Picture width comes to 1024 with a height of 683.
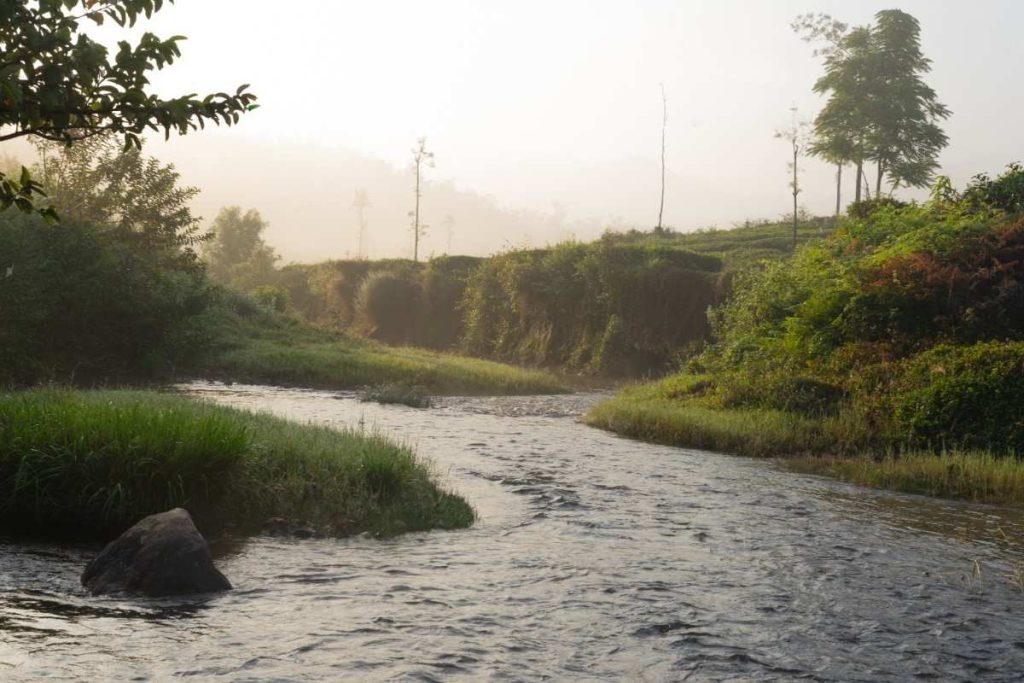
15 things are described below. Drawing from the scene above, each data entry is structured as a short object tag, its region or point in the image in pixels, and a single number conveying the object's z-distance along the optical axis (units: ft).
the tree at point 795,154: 184.03
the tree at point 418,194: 231.91
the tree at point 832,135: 205.05
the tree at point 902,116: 197.88
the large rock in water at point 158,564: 28.84
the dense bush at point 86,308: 75.77
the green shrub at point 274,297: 165.20
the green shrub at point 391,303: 180.04
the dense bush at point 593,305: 134.31
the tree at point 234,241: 262.47
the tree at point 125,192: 106.11
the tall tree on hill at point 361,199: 394.42
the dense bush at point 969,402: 57.82
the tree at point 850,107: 202.49
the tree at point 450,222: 442.09
